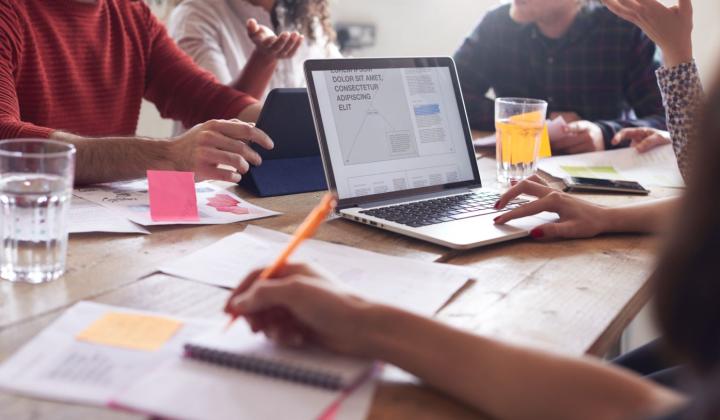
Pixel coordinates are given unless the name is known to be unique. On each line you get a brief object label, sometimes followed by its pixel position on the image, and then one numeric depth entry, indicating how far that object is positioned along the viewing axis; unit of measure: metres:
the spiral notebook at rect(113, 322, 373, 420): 0.56
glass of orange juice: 1.50
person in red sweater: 1.26
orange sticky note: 0.67
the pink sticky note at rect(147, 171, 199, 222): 1.10
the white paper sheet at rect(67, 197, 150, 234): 1.03
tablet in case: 1.30
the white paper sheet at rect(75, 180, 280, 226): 1.11
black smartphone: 1.42
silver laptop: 1.10
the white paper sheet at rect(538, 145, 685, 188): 1.55
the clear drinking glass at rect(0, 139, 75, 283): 0.84
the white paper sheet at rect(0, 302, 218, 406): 0.58
